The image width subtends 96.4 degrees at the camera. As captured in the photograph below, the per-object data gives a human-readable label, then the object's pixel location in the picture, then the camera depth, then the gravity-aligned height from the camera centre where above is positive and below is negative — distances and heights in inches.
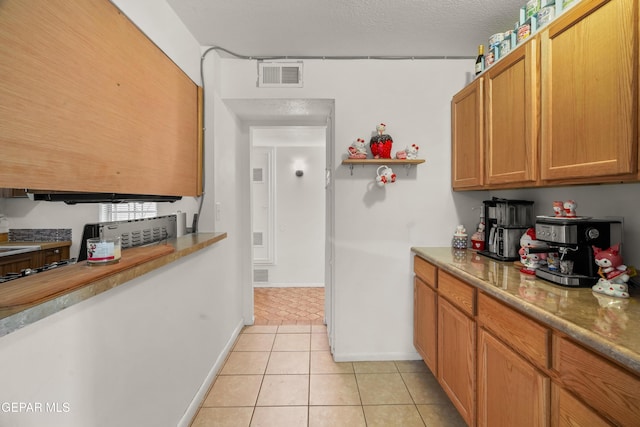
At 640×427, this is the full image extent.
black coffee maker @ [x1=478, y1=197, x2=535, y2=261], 69.4 -2.6
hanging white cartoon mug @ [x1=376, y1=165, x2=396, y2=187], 87.6 +11.6
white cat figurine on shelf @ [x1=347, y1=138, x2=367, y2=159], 87.0 +19.5
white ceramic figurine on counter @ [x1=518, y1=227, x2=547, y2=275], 57.1 -8.6
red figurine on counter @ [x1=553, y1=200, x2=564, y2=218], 55.4 +1.3
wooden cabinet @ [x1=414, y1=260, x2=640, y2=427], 31.4 -22.5
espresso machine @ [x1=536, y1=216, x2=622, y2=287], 48.5 -5.2
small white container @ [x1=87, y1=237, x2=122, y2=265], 40.2 -5.3
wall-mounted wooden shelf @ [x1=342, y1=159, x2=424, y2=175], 85.4 +16.1
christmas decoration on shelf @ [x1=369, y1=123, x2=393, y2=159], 86.8 +21.3
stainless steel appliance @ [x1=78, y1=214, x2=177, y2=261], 44.6 -3.0
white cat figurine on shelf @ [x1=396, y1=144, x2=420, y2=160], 87.9 +18.7
